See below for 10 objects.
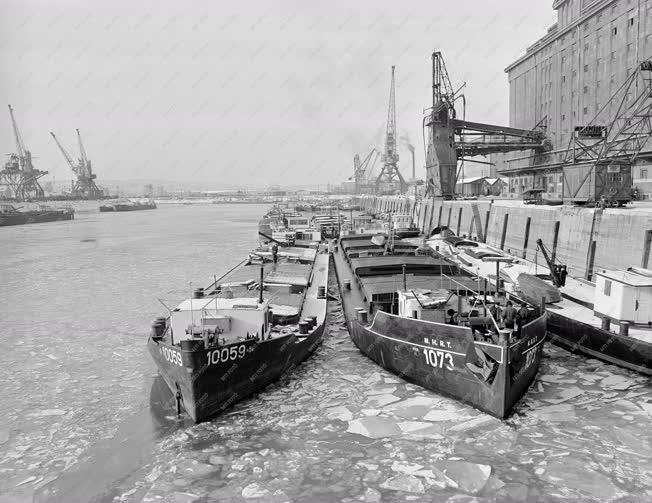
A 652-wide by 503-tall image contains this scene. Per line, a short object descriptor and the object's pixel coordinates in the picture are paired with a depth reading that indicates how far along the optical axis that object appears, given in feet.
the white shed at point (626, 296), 58.65
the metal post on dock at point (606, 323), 58.95
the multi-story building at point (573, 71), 176.96
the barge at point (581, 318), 55.72
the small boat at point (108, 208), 640.17
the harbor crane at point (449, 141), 206.28
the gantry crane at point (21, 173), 595.47
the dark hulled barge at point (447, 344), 45.47
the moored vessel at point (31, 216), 392.02
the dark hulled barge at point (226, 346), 46.80
